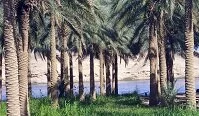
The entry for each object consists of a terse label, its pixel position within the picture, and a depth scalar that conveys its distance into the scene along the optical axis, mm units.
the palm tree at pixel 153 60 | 26109
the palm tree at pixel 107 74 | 42619
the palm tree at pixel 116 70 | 44188
